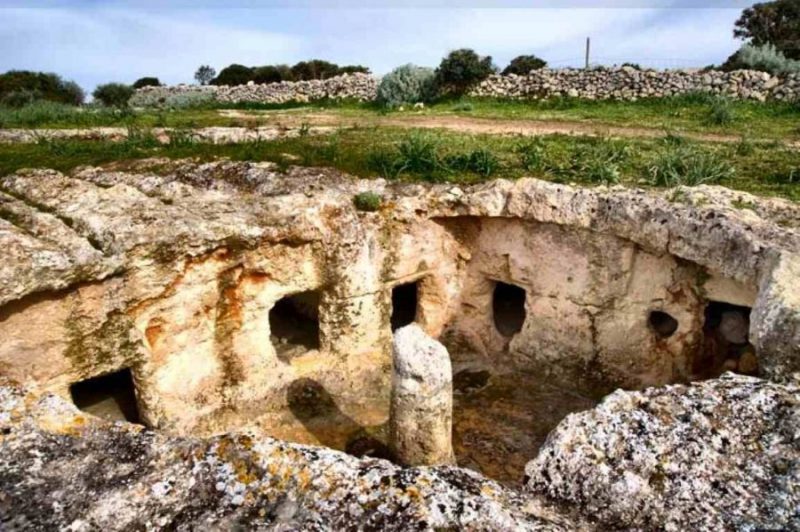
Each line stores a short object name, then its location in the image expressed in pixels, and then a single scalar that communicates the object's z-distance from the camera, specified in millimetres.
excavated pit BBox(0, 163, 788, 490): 8008
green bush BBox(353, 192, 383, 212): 9703
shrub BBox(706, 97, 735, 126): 14789
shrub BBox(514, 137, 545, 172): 10688
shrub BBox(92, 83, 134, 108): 28233
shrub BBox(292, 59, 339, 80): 37375
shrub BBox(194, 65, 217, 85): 56709
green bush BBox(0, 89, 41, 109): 24972
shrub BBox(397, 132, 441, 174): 10828
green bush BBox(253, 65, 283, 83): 36656
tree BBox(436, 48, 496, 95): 21344
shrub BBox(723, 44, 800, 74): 18109
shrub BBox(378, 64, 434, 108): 21031
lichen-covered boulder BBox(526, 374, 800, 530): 3561
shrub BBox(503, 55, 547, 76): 28203
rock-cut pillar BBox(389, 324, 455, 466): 8086
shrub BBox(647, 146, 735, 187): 9648
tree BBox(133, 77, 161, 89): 39966
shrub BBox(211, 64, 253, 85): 37312
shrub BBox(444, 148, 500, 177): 10695
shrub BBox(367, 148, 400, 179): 10680
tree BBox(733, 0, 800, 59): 30531
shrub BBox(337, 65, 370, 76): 36594
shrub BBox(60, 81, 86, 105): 32812
